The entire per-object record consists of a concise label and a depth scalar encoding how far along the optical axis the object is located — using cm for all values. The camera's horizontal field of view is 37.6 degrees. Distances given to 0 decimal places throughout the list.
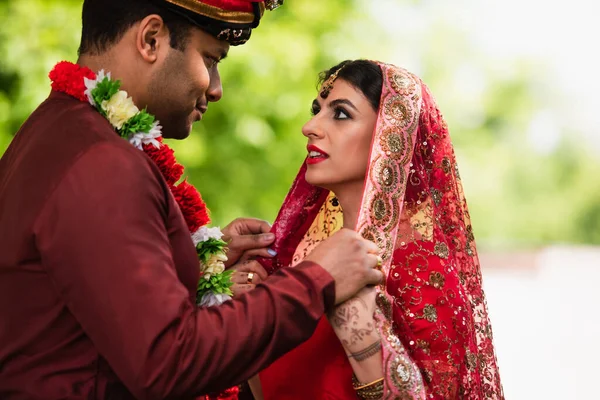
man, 230
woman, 339
